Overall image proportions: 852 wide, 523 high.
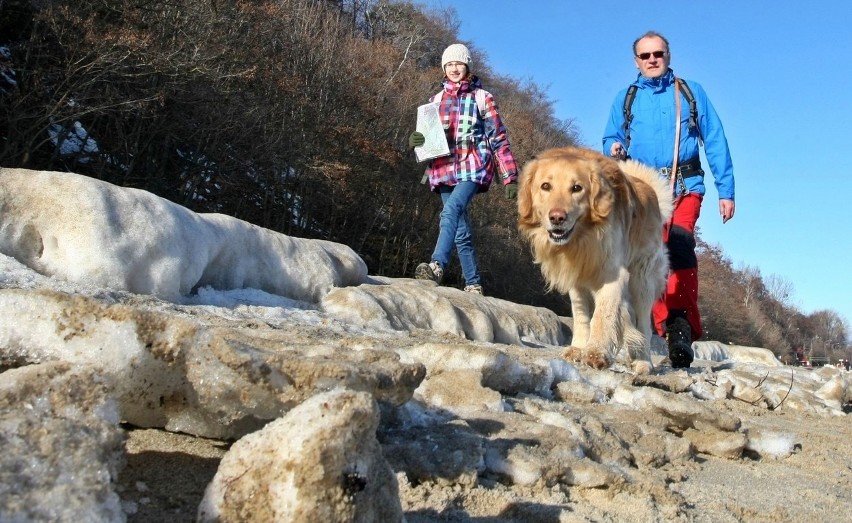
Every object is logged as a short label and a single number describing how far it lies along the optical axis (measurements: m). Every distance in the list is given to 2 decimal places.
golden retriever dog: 5.22
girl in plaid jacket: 7.67
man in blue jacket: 6.44
